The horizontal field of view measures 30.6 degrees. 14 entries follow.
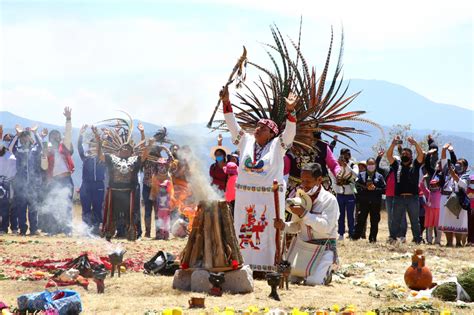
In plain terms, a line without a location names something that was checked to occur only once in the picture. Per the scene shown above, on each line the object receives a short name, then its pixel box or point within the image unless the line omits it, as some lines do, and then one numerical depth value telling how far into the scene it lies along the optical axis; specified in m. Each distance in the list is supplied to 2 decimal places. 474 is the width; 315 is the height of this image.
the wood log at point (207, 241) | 10.52
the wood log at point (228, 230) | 10.60
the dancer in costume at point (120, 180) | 17.05
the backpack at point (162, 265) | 12.05
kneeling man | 11.25
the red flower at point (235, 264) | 10.45
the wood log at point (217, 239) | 10.48
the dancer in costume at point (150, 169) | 17.28
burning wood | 10.50
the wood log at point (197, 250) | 10.66
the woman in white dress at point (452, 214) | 17.69
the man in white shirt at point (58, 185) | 18.47
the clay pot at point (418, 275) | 10.66
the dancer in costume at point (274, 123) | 11.65
